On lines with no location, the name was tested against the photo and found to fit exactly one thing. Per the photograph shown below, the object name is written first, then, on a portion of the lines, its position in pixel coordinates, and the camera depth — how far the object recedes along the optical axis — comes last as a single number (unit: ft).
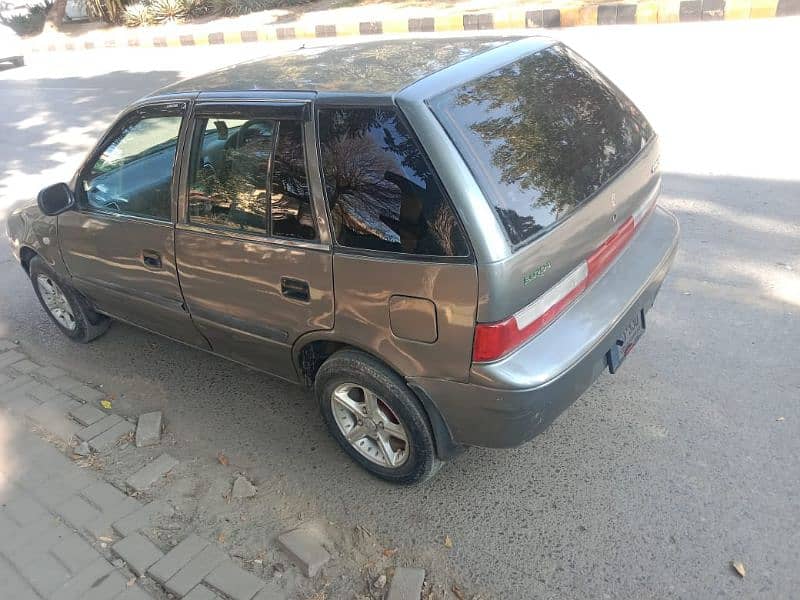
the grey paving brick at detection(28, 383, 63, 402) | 12.72
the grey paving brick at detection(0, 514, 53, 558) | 9.22
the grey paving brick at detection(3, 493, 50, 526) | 9.74
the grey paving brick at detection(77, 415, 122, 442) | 11.50
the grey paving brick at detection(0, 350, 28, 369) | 14.21
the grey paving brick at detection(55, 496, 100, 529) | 9.59
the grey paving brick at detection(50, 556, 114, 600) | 8.44
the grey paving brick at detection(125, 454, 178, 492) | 10.32
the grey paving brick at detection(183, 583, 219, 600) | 8.21
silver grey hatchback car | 7.79
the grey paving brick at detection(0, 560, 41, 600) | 8.49
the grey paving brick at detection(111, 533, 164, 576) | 8.77
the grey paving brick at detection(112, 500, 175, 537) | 9.41
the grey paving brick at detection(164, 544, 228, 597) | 8.38
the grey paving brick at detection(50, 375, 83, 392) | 13.03
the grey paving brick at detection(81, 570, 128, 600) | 8.39
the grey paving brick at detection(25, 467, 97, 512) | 10.07
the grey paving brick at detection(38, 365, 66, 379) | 13.51
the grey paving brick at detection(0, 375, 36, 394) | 13.15
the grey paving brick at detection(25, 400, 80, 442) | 11.66
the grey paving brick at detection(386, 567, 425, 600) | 7.97
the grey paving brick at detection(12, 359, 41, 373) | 13.88
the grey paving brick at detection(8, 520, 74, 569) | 9.02
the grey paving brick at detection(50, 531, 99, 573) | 8.87
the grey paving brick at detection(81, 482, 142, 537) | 9.46
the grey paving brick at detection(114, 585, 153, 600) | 8.35
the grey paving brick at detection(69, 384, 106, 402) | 12.69
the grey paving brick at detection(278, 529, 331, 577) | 8.46
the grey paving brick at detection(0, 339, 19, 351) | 14.92
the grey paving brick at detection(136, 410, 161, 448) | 11.28
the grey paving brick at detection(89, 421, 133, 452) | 11.23
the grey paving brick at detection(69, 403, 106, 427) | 11.89
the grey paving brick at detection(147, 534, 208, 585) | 8.59
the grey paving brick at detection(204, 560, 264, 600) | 8.21
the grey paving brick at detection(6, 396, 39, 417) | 12.37
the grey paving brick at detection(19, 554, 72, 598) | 8.59
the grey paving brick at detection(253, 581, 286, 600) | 8.13
